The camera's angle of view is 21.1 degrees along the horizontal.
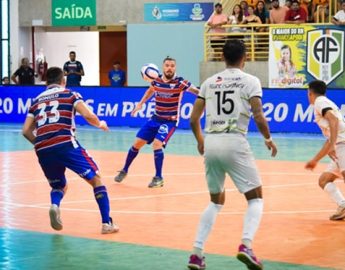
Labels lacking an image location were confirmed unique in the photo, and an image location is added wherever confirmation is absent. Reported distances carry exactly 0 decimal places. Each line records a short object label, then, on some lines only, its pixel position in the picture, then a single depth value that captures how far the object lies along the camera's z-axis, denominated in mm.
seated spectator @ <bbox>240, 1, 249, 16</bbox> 31125
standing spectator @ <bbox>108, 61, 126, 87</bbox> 34156
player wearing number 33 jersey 10680
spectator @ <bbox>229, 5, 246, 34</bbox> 30750
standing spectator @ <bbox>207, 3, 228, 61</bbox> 31172
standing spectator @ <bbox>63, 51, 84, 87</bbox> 33156
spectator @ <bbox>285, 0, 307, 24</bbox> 29797
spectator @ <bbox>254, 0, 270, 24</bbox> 30906
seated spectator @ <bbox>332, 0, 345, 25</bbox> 28609
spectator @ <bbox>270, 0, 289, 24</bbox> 30203
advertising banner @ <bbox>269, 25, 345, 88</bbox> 29172
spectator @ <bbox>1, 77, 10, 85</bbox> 34197
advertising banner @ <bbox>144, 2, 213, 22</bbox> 35656
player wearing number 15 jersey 8812
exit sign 38719
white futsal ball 15883
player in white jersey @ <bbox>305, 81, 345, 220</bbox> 11023
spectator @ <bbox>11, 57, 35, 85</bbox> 34250
